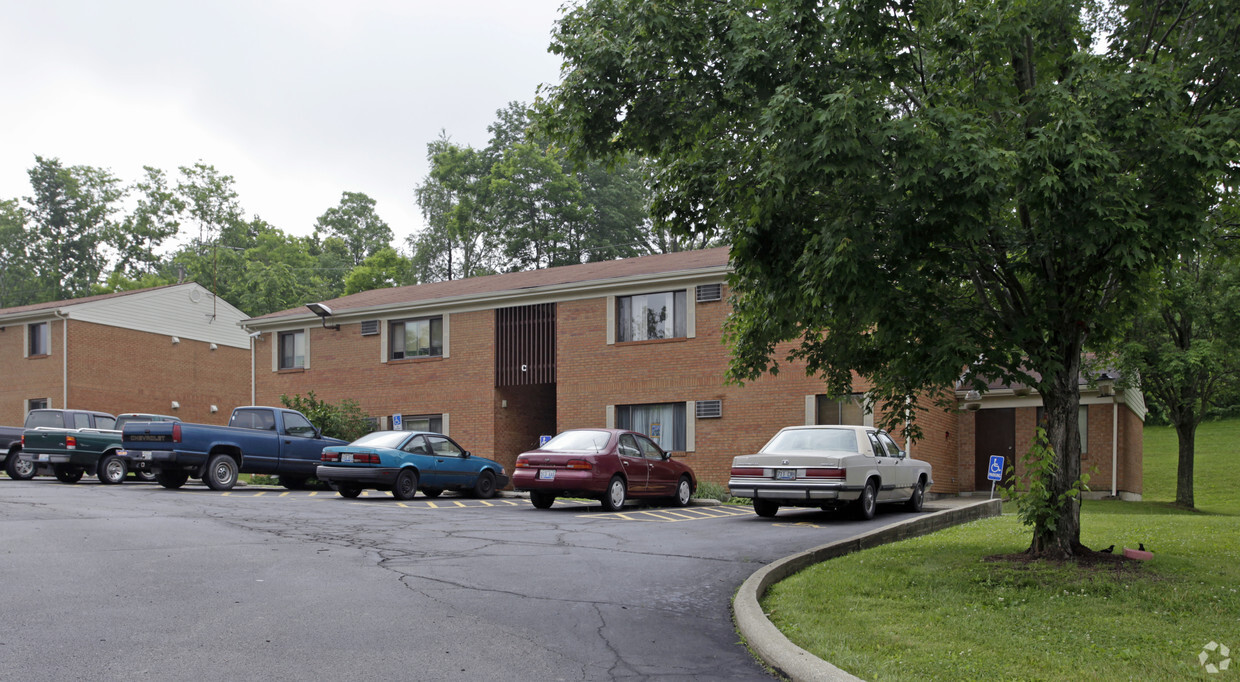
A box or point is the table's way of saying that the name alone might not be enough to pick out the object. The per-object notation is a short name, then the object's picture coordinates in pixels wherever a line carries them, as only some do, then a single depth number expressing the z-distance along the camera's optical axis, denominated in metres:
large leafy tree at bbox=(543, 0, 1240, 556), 7.53
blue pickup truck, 19.25
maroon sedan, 16.80
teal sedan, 18.81
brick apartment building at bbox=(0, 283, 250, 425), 35.97
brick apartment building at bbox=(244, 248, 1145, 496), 24.55
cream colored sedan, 14.88
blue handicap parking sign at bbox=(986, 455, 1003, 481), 21.23
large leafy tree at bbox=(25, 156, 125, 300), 67.12
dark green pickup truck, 21.78
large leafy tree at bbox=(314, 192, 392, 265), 68.12
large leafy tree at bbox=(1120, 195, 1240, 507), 24.41
